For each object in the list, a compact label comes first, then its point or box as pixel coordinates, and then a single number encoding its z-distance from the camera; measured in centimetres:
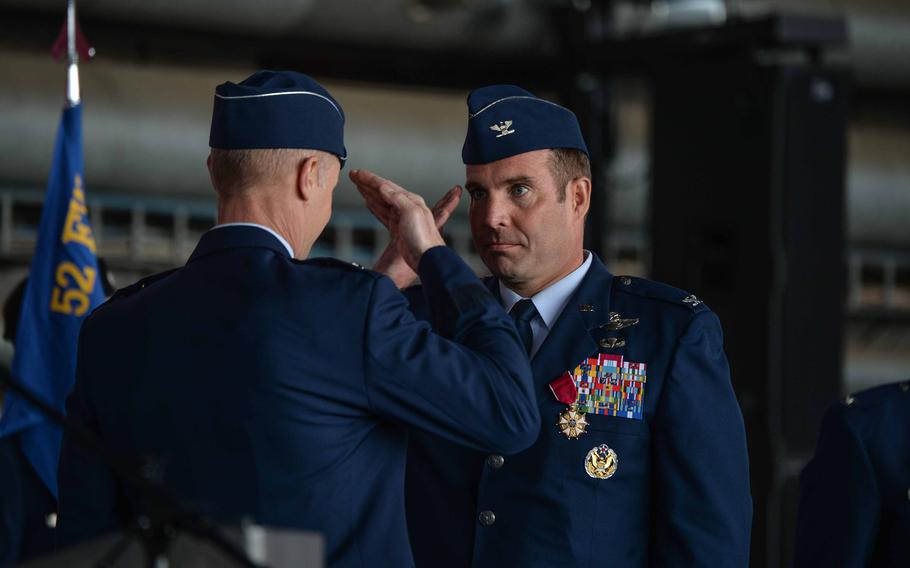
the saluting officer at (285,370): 603
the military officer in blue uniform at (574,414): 637
